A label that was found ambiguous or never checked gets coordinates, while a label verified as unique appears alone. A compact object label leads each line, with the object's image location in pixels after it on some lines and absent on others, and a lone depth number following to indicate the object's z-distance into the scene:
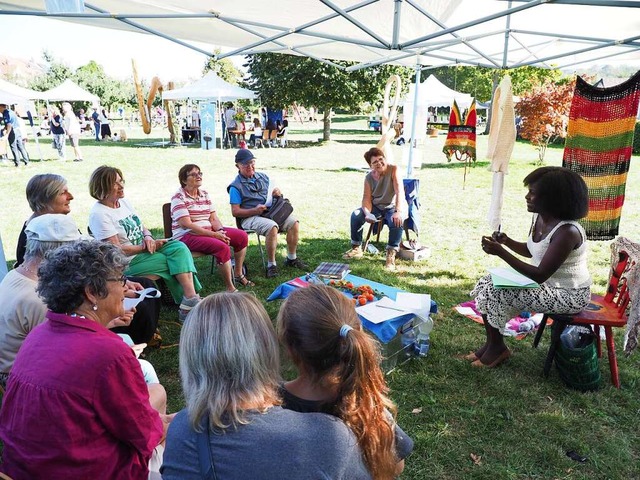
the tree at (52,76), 46.06
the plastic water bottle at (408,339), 3.46
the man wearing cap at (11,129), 12.68
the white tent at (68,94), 21.34
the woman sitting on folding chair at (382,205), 5.42
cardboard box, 5.62
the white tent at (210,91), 17.34
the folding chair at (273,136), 19.73
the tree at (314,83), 19.09
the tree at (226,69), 47.97
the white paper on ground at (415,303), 3.27
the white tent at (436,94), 17.81
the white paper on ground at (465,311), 4.20
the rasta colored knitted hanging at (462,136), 8.16
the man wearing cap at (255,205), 5.05
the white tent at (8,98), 14.91
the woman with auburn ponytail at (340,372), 1.34
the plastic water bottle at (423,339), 3.49
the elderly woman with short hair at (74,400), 1.40
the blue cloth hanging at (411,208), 5.87
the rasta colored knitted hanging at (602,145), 4.19
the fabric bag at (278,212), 5.26
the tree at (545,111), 13.71
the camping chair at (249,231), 5.19
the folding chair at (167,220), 4.63
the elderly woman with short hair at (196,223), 4.39
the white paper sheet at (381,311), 3.10
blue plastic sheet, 3.03
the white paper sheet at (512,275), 3.08
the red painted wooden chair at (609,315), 3.02
